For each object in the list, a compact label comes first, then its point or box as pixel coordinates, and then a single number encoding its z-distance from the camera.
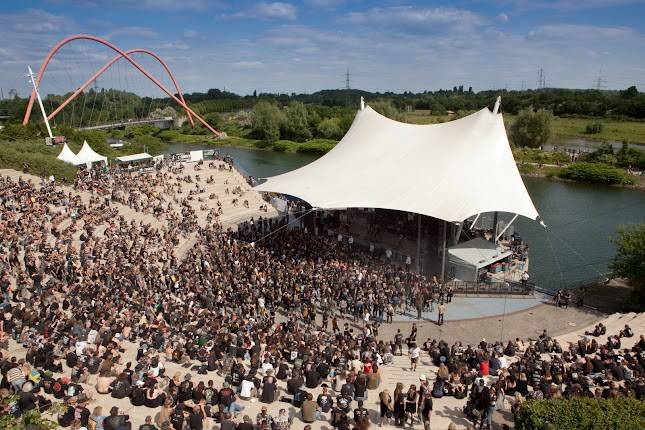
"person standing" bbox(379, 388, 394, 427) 8.88
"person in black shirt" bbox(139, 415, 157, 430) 7.73
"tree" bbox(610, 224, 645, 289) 16.84
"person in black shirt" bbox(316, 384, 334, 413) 9.14
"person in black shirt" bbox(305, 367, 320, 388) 10.15
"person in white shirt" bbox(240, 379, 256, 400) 9.55
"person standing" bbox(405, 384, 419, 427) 8.87
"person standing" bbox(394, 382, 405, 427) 8.80
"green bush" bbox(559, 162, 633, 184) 45.16
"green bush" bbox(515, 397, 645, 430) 7.97
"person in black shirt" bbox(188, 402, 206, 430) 8.21
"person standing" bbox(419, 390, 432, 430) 8.74
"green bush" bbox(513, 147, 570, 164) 51.97
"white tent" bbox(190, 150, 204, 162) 35.11
